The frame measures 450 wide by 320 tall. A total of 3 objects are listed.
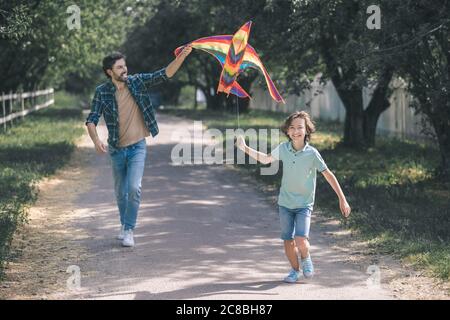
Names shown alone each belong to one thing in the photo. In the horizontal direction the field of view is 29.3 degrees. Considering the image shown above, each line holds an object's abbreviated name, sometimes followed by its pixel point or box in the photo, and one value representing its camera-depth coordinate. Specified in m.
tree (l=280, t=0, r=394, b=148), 12.92
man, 8.79
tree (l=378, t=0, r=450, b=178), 11.74
